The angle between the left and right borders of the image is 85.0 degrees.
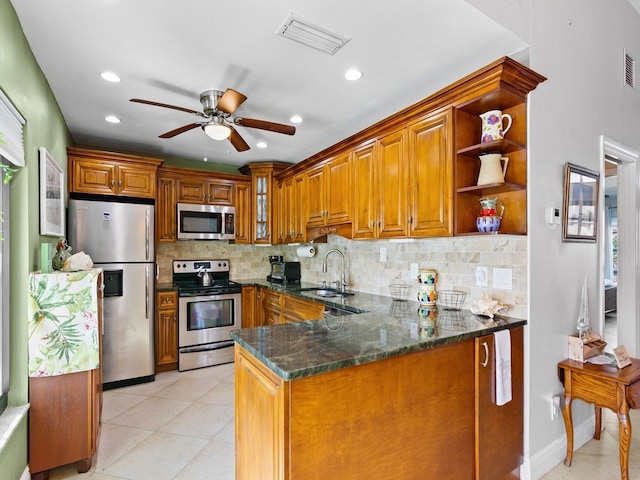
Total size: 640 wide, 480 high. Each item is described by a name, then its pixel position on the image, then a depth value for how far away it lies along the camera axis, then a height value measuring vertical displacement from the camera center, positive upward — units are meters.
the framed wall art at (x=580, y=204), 2.27 +0.24
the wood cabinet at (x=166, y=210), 4.25 +0.38
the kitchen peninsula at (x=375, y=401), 1.34 -0.71
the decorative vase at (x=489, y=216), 2.11 +0.15
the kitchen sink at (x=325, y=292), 3.53 -0.56
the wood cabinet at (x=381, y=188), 2.62 +0.43
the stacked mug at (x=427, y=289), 2.66 -0.37
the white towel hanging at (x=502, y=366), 1.91 -0.70
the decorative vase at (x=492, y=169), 2.09 +0.44
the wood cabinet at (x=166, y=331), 3.93 -1.03
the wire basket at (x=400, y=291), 3.07 -0.46
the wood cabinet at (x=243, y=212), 4.72 +0.39
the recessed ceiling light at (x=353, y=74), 2.44 +1.18
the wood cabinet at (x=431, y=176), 2.24 +0.44
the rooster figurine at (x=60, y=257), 2.52 -0.12
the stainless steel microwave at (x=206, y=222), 4.34 +0.24
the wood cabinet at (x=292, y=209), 4.09 +0.39
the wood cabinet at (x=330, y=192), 3.28 +0.49
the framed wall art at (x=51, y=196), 2.35 +0.34
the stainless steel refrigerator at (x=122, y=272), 3.45 -0.33
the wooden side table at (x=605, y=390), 1.93 -0.88
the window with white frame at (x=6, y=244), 1.81 -0.02
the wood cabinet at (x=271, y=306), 3.97 -0.79
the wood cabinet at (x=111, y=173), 3.53 +0.71
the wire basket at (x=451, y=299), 2.56 -0.45
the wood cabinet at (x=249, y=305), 4.42 -0.83
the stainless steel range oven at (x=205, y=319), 4.01 -0.94
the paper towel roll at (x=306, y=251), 4.33 -0.13
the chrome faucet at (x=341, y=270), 3.81 -0.34
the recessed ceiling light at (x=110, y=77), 2.46 +1.18
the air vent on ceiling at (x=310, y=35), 1.91 +1.19
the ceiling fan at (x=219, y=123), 2.62 +0.92
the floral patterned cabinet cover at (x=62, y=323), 2.01 -0.49
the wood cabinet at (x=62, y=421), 2.04 -1.09
